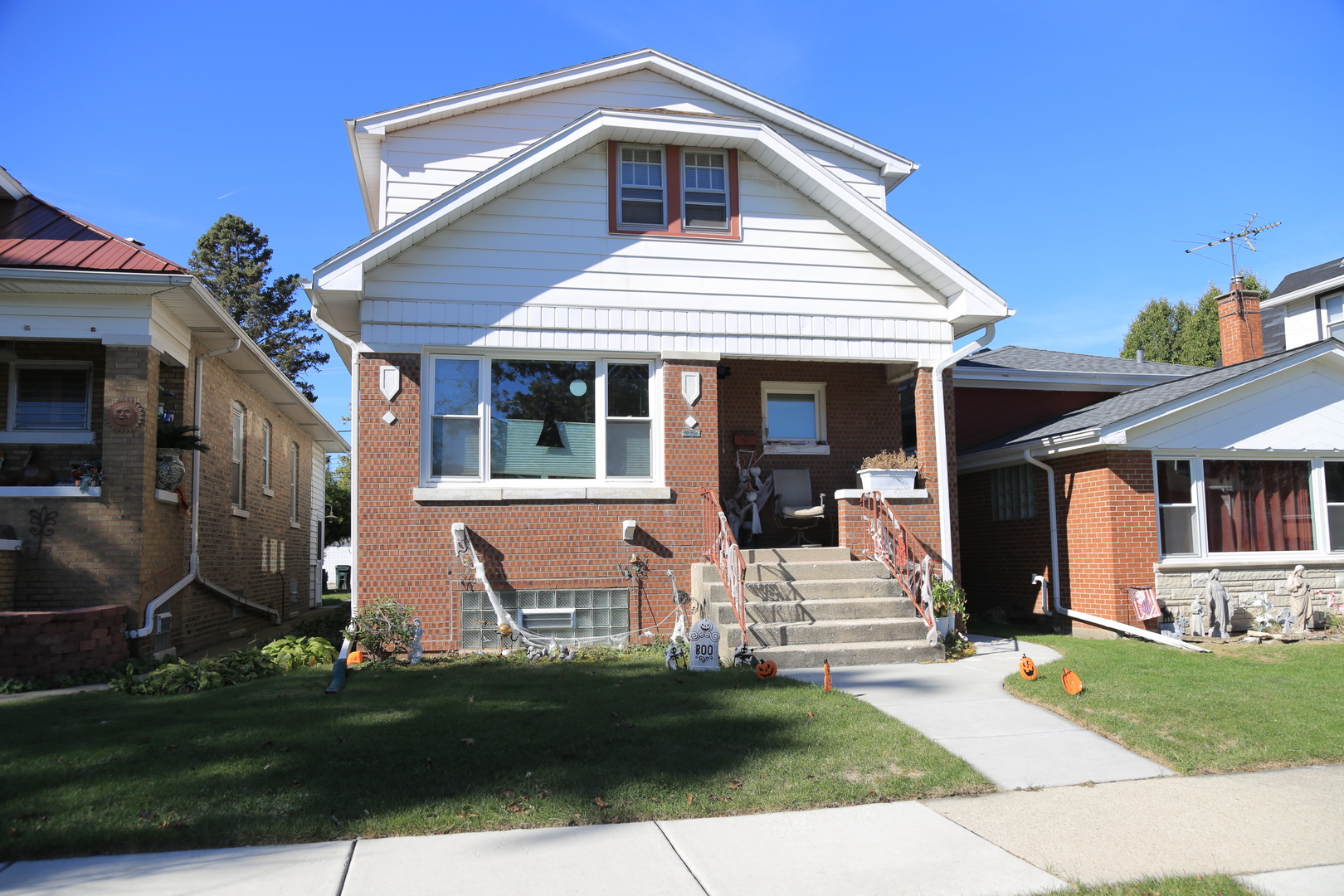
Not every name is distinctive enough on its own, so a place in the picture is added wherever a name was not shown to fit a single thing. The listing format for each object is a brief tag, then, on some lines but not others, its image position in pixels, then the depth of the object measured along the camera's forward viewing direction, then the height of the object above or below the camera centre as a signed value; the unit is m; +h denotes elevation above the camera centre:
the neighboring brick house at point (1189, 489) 12.38 +0.32
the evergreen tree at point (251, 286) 43.47 +11.67
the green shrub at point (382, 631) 9.73 -1.16
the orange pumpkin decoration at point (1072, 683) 7.68 -1.46
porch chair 12.80 +0.24
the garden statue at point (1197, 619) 12.30 -1.49
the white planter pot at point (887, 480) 11.51 +0.44
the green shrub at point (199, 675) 8.39 -1.44
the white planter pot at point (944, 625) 10.25 -1.26
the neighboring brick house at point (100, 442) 9.78 +1.05
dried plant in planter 11.63 +0.69
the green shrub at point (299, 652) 9.63 -1.40
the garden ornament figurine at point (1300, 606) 12.56 -1.37
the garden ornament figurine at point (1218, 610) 12.20 -1.36
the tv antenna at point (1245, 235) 24.58 +7.52
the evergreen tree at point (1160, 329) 43.19 +8.92
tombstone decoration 8.73 -1.27
